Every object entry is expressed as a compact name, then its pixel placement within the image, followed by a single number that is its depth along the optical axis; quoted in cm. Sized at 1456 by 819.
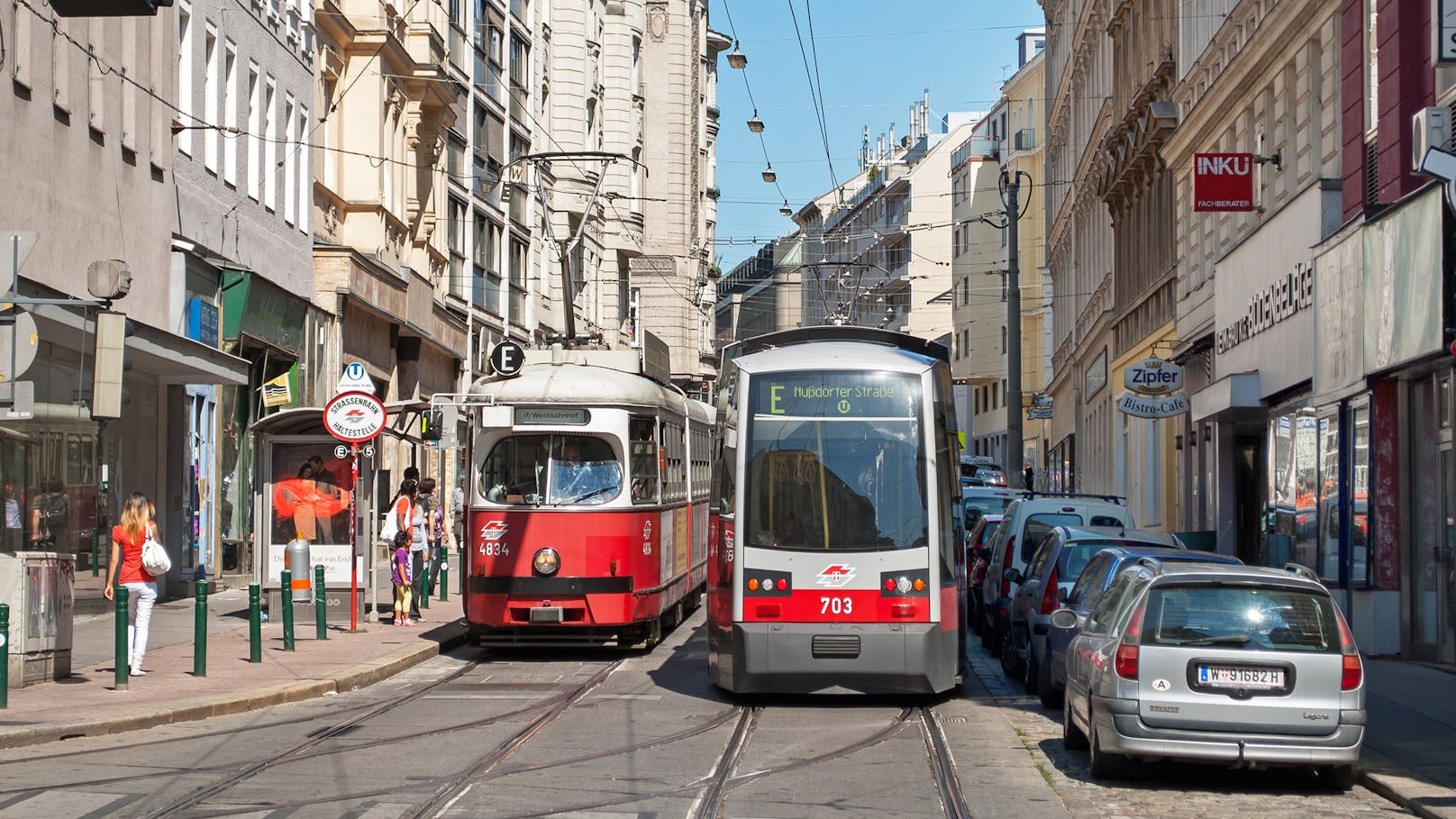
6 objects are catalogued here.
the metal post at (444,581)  3041
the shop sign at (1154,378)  3144
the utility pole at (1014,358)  4416
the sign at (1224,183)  2892
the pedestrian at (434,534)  3348
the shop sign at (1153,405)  3117
